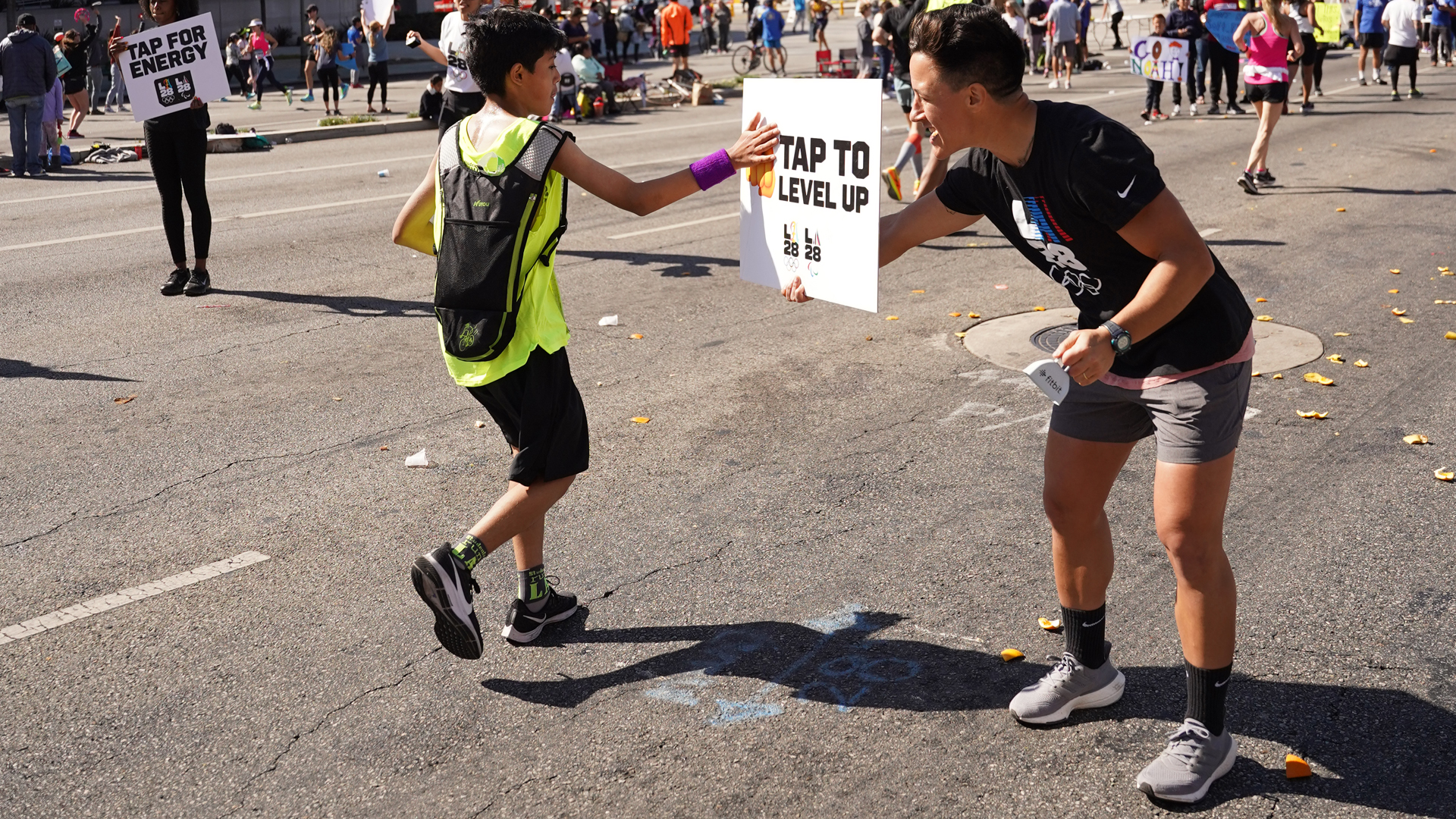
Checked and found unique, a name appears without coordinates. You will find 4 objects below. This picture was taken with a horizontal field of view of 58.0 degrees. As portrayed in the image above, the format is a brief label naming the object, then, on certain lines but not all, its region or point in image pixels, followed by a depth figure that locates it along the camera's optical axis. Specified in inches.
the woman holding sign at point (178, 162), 347.9
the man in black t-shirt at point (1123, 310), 116.5
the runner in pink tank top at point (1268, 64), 480.7
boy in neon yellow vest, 146.3
